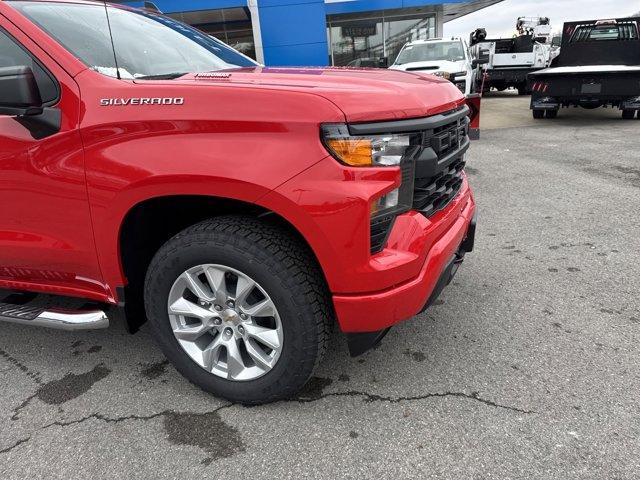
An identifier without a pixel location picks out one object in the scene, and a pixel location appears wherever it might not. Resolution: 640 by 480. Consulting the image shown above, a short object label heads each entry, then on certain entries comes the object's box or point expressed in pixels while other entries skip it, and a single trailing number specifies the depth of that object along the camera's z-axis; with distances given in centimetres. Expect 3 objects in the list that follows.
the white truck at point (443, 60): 1164
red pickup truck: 190
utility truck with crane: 1795
